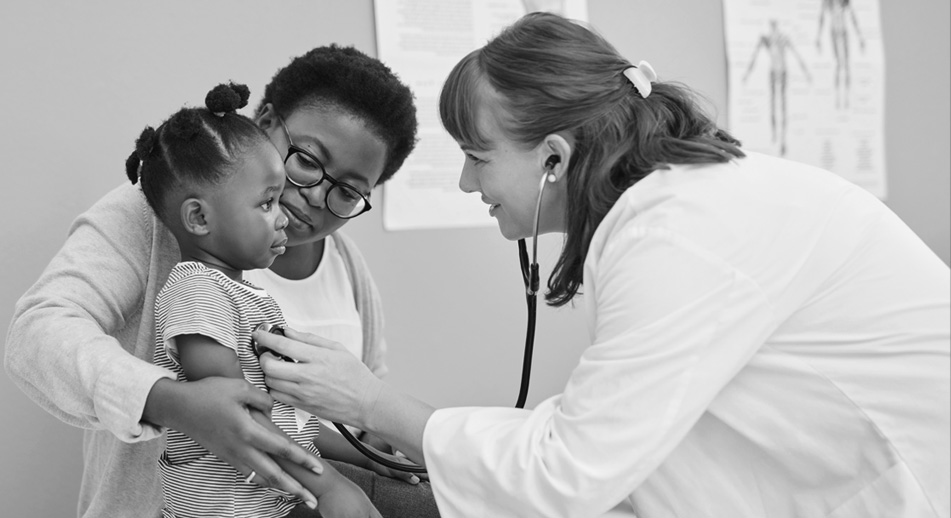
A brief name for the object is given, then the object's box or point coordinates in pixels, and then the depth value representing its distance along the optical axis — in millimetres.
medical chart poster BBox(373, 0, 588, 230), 1874
